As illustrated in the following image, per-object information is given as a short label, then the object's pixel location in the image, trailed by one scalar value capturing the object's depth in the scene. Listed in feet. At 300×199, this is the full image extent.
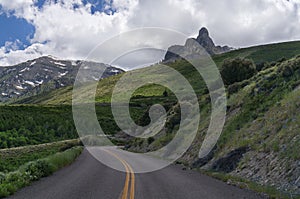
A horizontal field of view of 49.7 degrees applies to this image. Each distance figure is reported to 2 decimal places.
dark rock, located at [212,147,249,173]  55.88
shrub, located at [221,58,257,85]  128.06
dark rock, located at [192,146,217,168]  68.39
